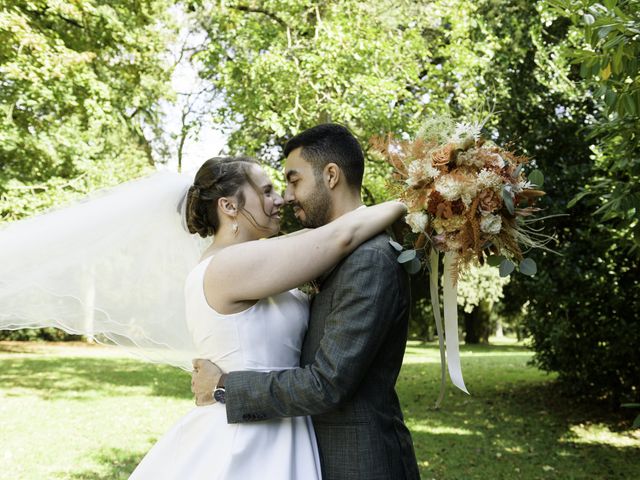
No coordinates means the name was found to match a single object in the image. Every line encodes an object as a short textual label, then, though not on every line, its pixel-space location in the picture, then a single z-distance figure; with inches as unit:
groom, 88.1
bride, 93.0
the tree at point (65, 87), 425.7
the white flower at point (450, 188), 90.7
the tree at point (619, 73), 123.0
